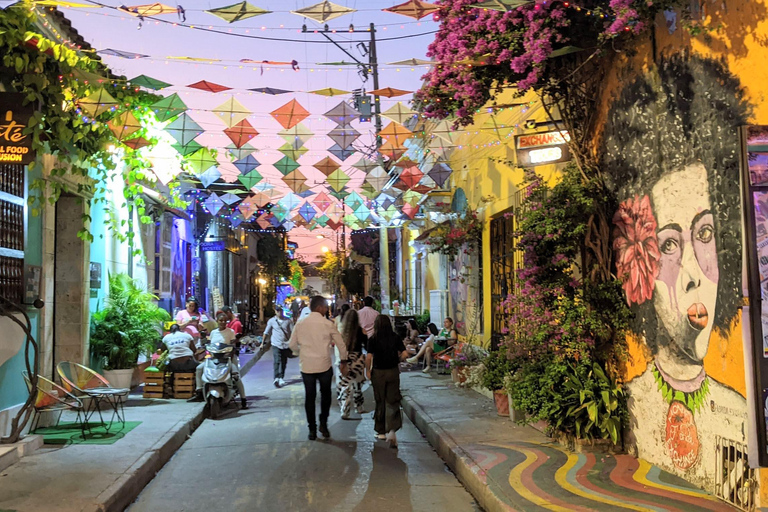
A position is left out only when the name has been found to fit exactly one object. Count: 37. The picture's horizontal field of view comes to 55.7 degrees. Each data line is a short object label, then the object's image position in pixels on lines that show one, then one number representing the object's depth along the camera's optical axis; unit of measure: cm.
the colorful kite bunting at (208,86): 941
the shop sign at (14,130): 745
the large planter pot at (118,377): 1356
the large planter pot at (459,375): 1485
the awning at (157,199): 1600
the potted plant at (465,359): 1460
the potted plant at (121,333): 1342
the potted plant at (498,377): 1071
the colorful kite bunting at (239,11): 744
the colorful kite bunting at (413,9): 812
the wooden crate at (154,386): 1350
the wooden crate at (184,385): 1362
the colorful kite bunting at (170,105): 1080
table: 965
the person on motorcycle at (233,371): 1296
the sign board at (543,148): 891
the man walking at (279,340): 1659
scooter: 1238
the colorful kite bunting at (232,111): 1105
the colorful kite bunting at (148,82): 938
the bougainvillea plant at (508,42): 711
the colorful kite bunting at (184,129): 1245
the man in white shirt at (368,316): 1483
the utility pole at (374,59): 2716
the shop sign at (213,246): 2694
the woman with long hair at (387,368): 971
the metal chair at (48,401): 907
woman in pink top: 1563
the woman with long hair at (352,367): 1167
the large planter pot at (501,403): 1102
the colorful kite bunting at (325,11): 785
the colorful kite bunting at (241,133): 1184
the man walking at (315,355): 1017
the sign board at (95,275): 1313
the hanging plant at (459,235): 1533
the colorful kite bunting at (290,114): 1089
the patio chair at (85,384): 974
